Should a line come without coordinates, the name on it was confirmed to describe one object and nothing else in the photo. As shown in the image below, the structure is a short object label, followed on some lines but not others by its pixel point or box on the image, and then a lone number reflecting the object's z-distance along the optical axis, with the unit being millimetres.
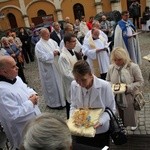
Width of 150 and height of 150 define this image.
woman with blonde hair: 2707
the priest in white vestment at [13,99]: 2240
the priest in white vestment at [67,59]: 3184
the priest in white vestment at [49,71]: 3955
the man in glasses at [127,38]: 4793
